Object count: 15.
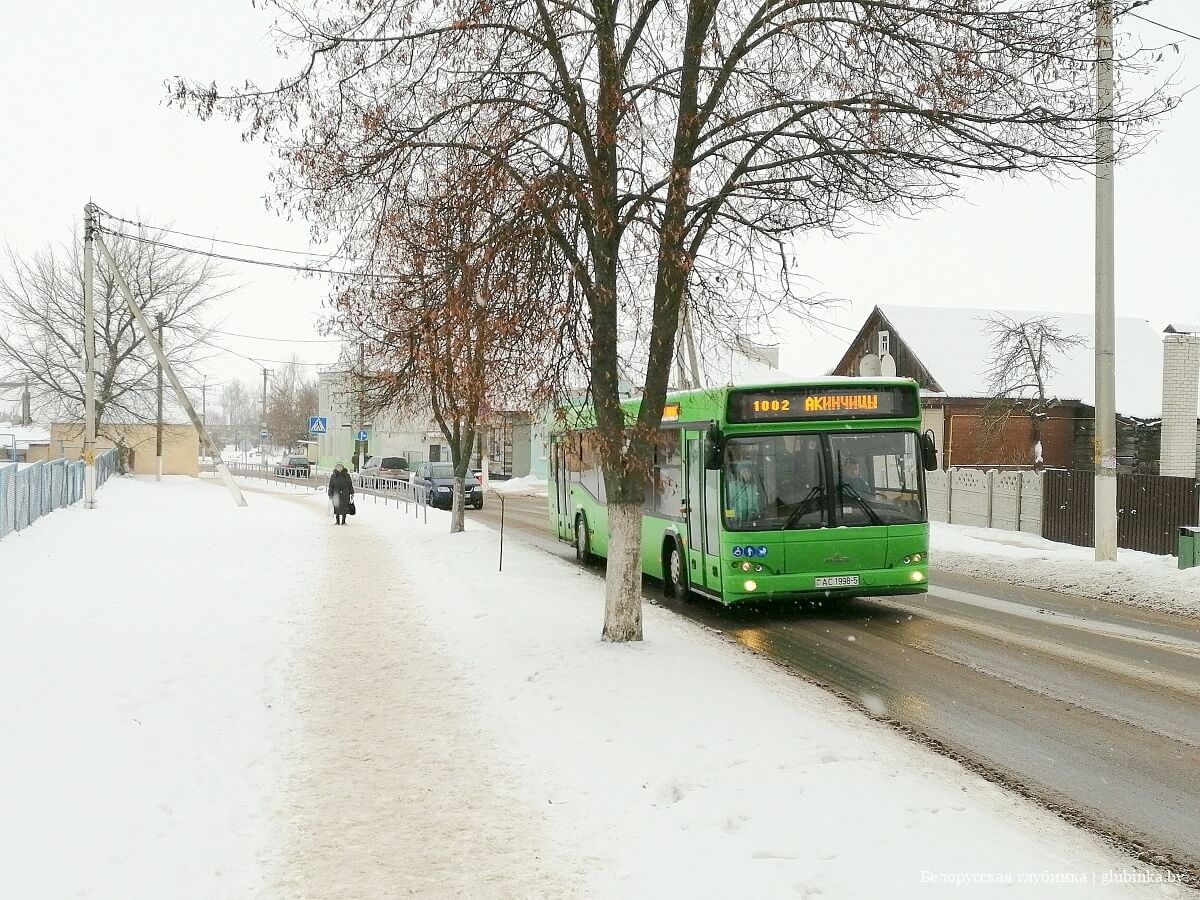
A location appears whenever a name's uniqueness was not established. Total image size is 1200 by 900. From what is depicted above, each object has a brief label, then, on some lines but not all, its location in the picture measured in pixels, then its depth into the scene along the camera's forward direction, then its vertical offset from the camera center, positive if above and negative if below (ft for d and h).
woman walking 86.48 -3.03
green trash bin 47.01 -3.90
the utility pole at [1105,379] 51.19 +4.68
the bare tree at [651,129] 26.50 +9.80
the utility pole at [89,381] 92.53 +7.44
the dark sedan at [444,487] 113.19 -3.19
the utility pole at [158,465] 162.09 -1.34
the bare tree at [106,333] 148.25 +19.71
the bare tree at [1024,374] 113.50 +11.17
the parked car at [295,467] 196.54 -1.82
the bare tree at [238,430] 497.54 +16.17
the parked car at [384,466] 161.99 -1.16
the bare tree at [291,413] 351.25 +17.31
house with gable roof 118.11 +8.72
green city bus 36.52 -0.94
